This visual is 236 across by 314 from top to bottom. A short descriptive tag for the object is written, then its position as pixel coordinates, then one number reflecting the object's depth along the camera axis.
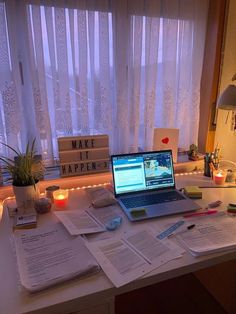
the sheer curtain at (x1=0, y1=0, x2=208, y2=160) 1.41
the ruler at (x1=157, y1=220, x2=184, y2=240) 1.03
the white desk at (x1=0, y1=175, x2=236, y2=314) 0.72
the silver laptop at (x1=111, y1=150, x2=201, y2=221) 1.26
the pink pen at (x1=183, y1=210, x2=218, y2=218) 1.20
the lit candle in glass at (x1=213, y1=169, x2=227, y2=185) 1.58
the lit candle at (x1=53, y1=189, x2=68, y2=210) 1.30
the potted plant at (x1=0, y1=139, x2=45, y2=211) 1.24
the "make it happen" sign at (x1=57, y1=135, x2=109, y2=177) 1.50
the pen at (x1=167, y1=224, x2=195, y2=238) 1.04
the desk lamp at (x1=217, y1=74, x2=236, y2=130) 1.47
